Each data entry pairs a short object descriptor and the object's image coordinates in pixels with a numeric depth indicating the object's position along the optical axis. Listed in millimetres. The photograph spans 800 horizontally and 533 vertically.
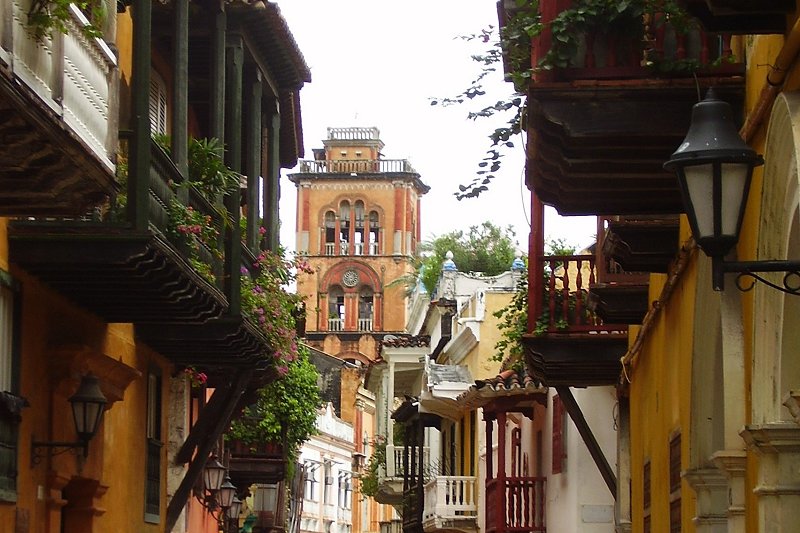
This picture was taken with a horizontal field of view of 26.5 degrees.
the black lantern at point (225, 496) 21688
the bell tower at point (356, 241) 97812
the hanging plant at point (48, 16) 7984
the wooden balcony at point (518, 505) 26188
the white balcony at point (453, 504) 32406
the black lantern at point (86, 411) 12297
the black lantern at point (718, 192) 6230
